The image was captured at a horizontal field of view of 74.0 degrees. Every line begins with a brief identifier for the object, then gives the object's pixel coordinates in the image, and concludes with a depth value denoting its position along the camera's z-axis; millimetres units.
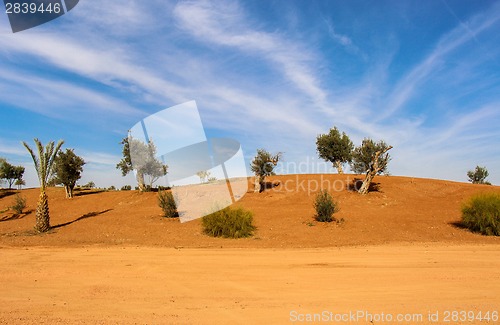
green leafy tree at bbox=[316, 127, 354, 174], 40344
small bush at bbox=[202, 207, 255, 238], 15969
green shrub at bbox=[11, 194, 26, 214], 27594
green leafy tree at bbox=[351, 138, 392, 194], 27203
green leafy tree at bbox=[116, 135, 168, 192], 33906
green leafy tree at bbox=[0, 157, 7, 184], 46688
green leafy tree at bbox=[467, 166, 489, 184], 45438
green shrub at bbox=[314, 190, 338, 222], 18562
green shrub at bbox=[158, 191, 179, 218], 21156
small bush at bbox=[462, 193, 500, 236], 15523
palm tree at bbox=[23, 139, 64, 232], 18703
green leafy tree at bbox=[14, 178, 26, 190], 48656
